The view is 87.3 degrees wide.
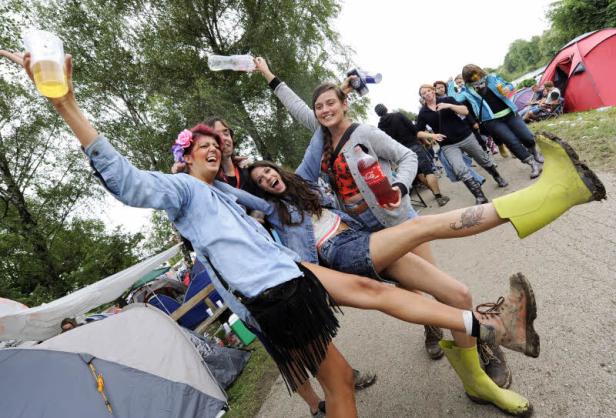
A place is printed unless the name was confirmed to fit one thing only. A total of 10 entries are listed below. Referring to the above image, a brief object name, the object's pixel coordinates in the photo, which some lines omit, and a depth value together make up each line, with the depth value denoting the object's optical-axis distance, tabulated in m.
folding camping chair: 5.79
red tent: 8.46
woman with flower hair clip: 1.34
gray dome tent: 2.68
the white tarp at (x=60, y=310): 4.46
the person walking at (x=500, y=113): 5.05
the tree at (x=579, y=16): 20.30
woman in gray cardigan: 2.17
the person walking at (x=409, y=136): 6.12
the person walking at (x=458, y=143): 5.11
